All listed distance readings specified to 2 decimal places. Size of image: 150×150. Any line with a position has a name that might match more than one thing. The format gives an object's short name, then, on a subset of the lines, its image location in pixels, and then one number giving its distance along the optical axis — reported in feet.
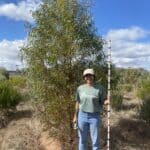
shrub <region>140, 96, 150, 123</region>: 17.38
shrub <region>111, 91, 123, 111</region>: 20.47
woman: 11.01
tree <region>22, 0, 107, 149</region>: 13.45
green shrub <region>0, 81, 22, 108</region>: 18.60
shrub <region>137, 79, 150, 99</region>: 19.63
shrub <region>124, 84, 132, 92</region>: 33.41
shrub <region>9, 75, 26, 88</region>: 24.38
